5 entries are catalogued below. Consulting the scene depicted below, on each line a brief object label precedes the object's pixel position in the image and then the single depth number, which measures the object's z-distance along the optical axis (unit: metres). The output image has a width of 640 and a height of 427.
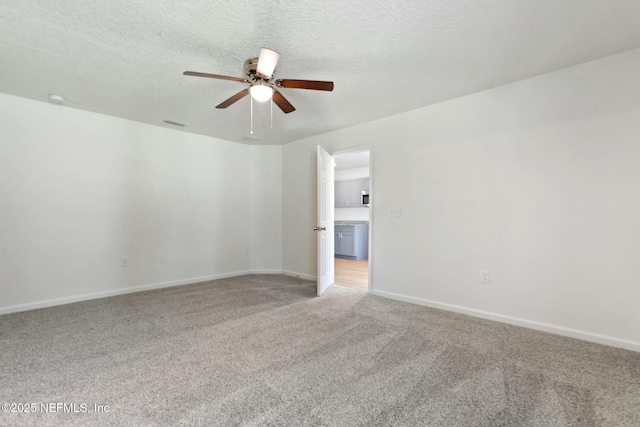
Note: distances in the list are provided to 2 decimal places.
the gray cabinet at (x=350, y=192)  7.15
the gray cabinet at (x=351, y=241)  6.67
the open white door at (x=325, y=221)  3.77
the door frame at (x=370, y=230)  3.80
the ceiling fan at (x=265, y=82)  1.97
